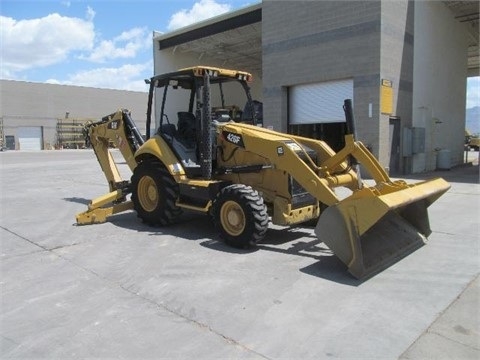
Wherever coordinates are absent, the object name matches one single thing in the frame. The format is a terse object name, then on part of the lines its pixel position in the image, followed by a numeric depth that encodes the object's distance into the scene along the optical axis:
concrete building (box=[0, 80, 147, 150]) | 52.56
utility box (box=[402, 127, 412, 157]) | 18.08
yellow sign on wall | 16.36
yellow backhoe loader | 5.39
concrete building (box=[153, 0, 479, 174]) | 16.56
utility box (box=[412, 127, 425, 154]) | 18.45
